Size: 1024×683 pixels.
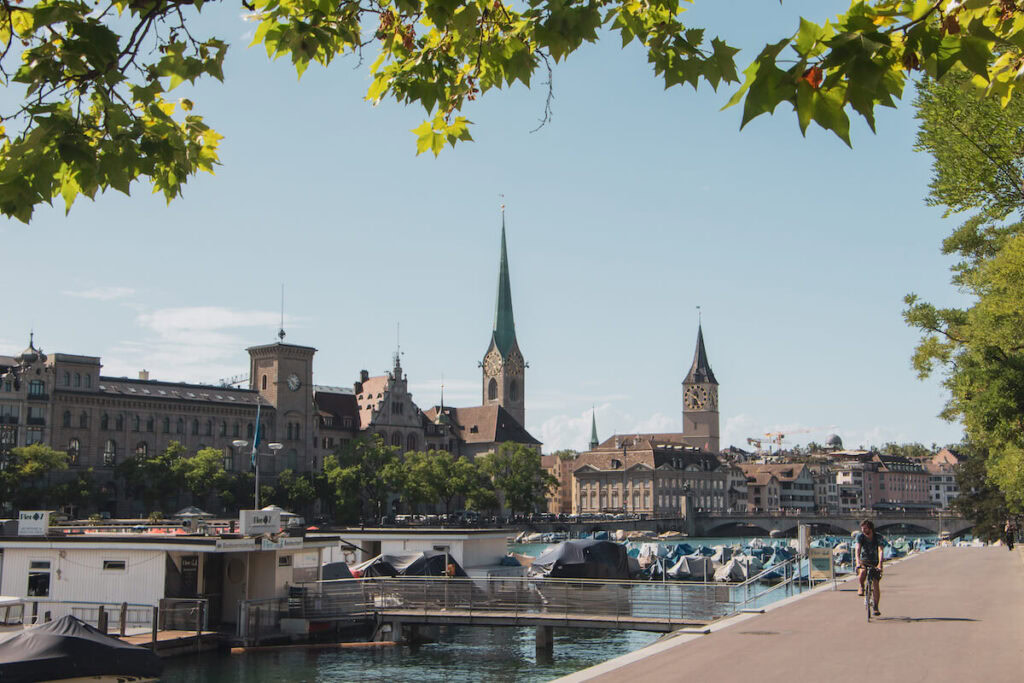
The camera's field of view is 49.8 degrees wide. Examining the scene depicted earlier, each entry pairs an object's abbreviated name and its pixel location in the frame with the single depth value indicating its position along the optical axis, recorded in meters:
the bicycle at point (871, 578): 19.54
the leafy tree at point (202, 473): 106.56
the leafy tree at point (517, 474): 133.00
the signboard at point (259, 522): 34.98
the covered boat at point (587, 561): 43.22
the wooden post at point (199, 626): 30.83
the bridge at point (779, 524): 146.00
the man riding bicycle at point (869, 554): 19.52
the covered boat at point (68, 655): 18.80
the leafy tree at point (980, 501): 69.62
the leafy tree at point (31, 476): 94.56
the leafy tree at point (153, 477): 106.12
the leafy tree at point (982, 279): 17.47
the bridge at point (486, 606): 29.28
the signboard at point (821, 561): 29.78
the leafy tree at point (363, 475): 117.81
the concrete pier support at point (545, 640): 31.92
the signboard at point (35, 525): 35.50
